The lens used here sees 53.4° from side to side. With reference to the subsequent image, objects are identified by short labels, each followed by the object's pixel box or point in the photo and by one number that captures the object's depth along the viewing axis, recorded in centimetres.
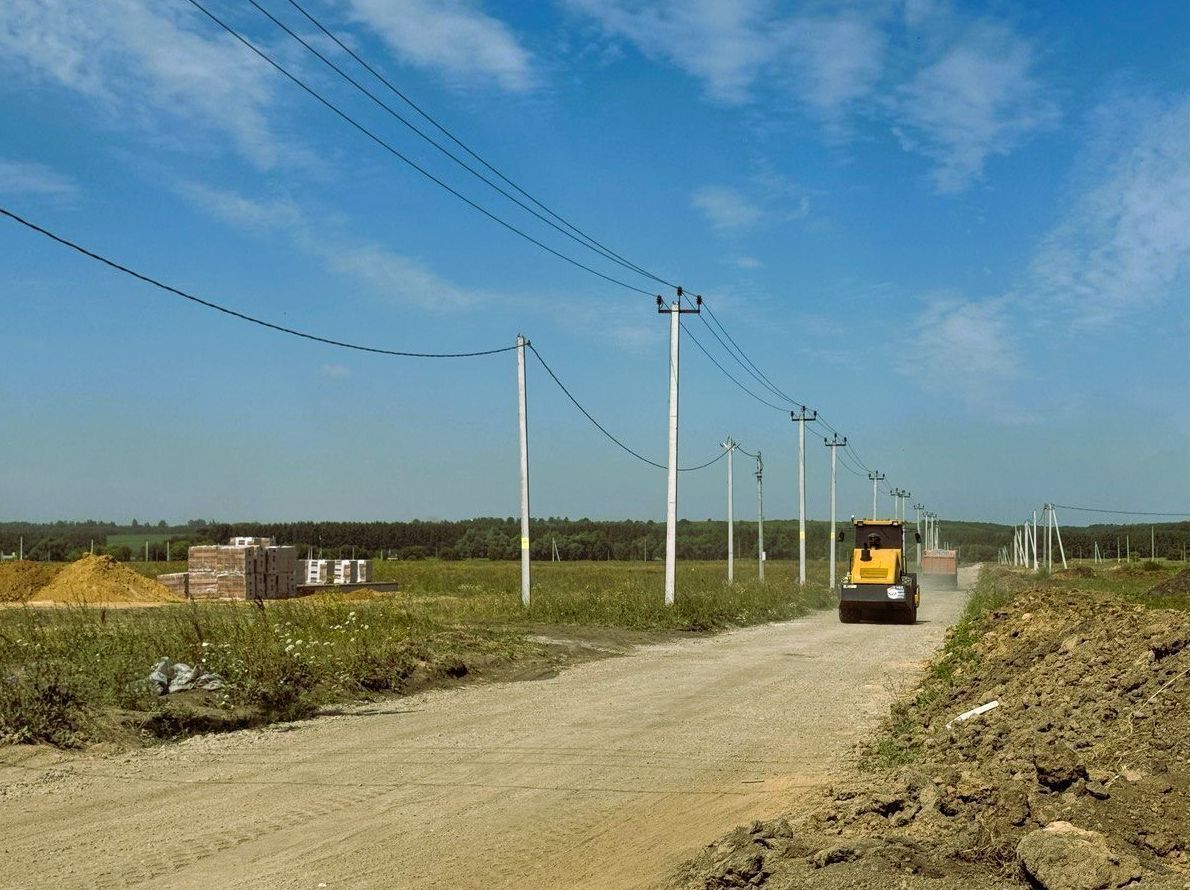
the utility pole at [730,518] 5811
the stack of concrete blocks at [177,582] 4856
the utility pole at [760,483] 6690
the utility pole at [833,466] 6300
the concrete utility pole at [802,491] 5994
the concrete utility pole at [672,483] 3491
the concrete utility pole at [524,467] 3219
